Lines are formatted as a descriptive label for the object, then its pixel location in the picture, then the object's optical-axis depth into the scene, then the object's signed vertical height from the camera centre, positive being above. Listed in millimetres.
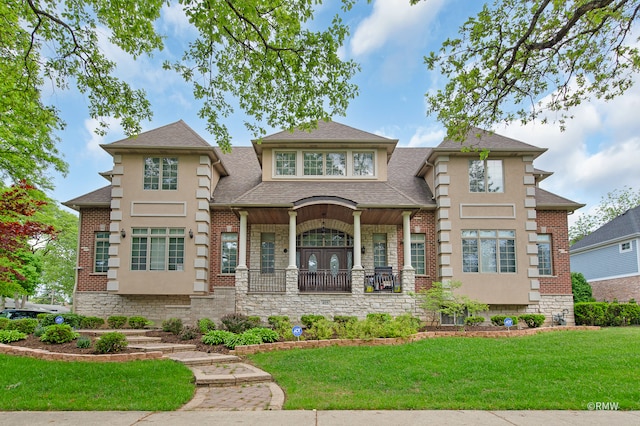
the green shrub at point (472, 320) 13688 -1592
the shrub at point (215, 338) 10820 -1674
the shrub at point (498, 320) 14148 -1628
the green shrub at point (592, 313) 15555 -1549
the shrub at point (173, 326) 12688 -1622
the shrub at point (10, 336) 10586 -1584
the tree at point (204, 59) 7488 +4084
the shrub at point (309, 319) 13348 -1499
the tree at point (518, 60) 6992 +3603
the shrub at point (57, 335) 10477 -1536
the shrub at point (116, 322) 14180 -1661
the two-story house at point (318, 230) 14969 +1524
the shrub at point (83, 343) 9953 -1647
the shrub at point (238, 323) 11965 -1473
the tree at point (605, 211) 40347 +5607
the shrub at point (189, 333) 11672 -1700
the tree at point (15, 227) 10979 +1153
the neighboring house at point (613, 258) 20719 +588
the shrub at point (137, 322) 14281 -1676
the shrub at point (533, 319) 14258 -1615
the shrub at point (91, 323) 14041 -1677
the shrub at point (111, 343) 9367 -1568
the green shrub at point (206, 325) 12492 -1589
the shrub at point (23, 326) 11798 -1484
